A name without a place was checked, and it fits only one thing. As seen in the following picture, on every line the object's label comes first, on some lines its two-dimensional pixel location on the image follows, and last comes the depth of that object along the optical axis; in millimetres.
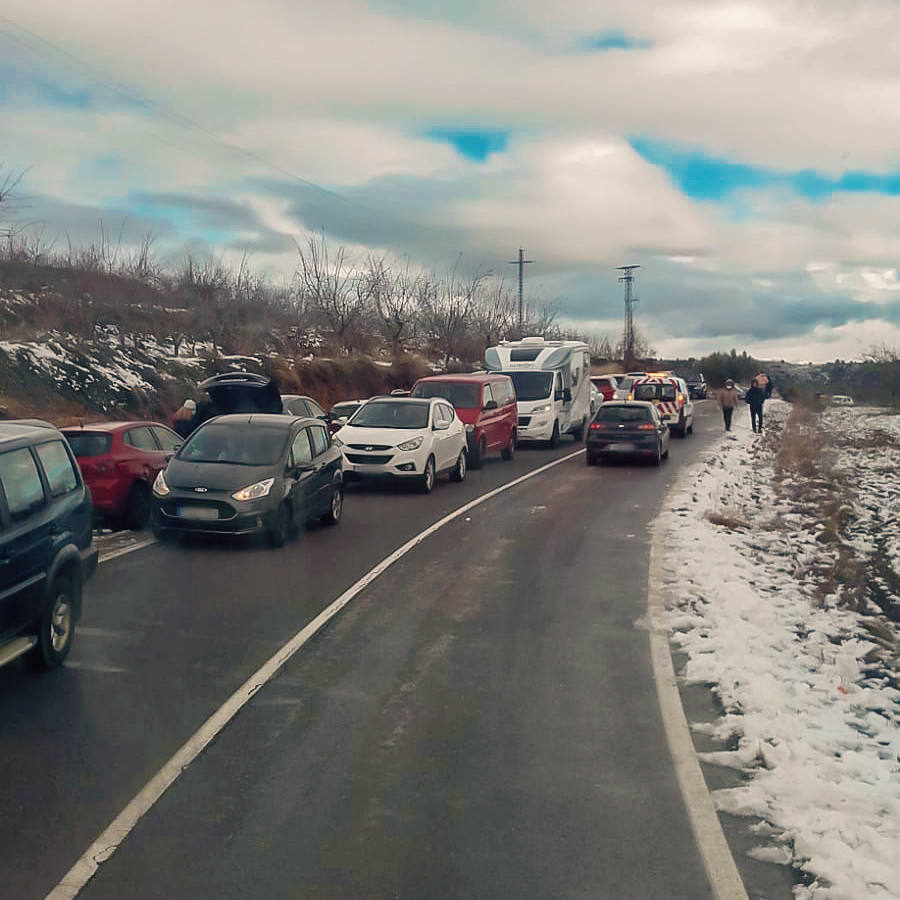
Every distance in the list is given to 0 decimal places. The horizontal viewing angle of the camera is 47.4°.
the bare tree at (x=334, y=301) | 50369
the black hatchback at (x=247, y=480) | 12086
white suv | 17844
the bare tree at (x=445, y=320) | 56438
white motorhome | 27672
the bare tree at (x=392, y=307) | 54219
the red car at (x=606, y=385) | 43438
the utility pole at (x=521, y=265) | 70038
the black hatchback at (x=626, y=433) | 23609
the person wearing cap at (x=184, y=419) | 22219
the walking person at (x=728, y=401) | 35312
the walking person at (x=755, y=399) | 34625
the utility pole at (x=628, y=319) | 86375
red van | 22641
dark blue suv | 6426
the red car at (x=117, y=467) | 13344
